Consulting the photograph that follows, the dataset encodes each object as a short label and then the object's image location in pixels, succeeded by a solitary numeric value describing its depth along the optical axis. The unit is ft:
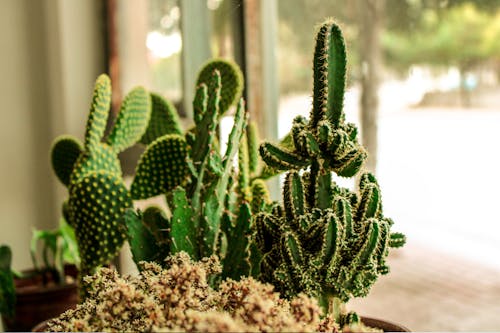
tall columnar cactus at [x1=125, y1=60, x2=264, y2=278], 2.98
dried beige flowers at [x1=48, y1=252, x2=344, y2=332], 1.81
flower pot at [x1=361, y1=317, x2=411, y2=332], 2.66
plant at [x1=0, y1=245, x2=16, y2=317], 4.67
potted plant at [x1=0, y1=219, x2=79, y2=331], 4.74
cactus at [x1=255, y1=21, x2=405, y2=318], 2.45
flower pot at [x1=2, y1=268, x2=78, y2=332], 4.93
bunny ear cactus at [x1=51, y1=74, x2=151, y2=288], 3.44
